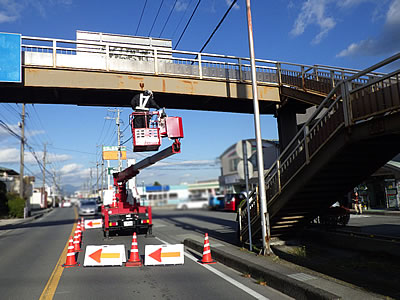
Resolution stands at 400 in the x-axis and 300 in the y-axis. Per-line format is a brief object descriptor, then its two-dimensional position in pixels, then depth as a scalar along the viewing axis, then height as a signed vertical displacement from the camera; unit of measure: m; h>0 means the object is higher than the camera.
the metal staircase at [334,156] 7.34 +0.70
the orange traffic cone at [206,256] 9.42 -1.84
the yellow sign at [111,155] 41.44 +4.81
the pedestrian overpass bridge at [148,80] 13.91 +4.89
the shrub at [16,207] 37.22 -0.85
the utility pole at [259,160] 9.66 +0.79
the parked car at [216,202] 39.31 -1.53
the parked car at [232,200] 32.22 -1.22
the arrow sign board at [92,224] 20.47 -1.70
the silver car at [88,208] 36.06 -1.31
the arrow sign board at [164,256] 9.12 -1.73
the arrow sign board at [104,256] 9.11 -1.64
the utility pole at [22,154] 37.66 +5.04
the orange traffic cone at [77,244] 12.02 -1.71
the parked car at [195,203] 44.97 -1.76
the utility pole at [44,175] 71.54 +4.96
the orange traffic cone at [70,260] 9.35 -1.74
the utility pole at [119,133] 40.64 +7.94
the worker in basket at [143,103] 11.42 +3.05
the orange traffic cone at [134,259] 9.24 -1.79
